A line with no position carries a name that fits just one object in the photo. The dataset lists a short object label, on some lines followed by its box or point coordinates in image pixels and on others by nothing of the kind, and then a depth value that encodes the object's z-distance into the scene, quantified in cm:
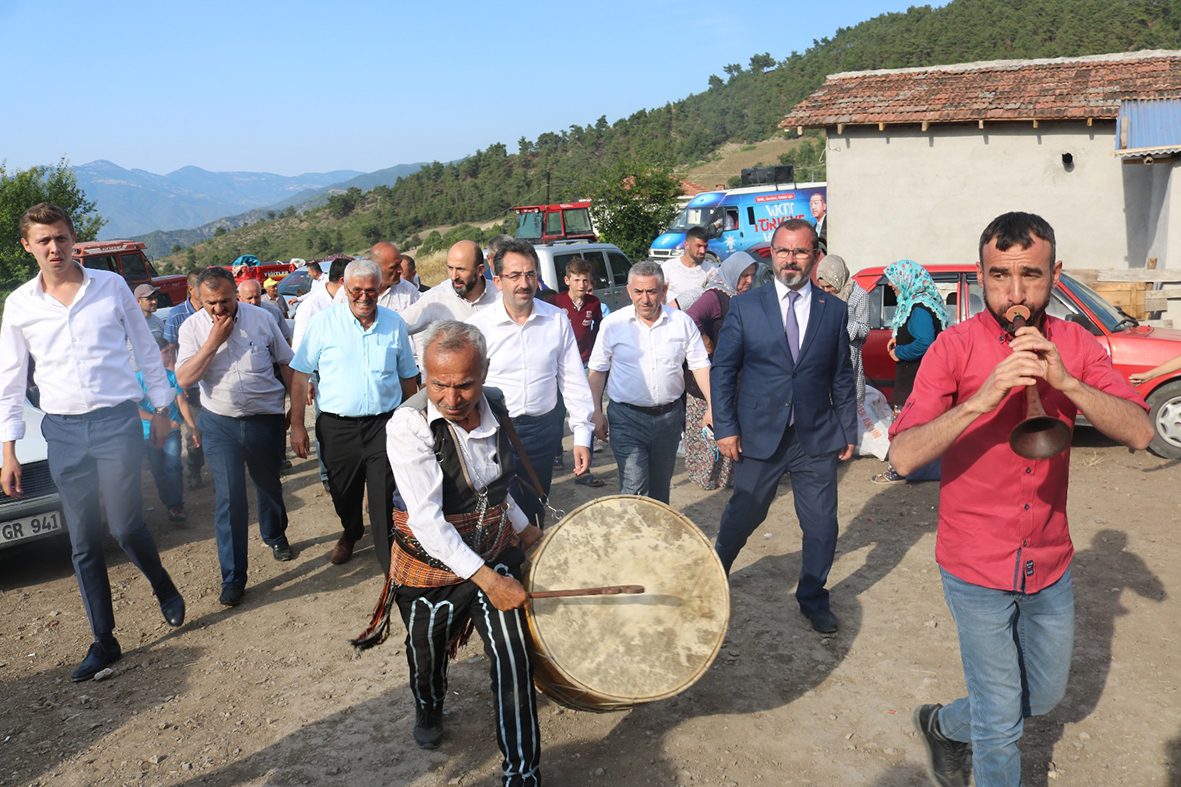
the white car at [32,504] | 571
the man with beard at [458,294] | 595
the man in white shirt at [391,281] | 702
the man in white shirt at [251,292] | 804
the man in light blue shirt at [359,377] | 527
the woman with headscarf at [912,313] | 790
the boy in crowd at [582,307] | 797
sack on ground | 786
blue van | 2377
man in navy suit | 451
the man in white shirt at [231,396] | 535
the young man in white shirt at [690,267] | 903
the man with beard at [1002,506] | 265
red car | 756
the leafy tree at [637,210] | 3130
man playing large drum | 305
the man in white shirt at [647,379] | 524
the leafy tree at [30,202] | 4069
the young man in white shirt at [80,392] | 440
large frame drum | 317
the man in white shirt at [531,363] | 485
